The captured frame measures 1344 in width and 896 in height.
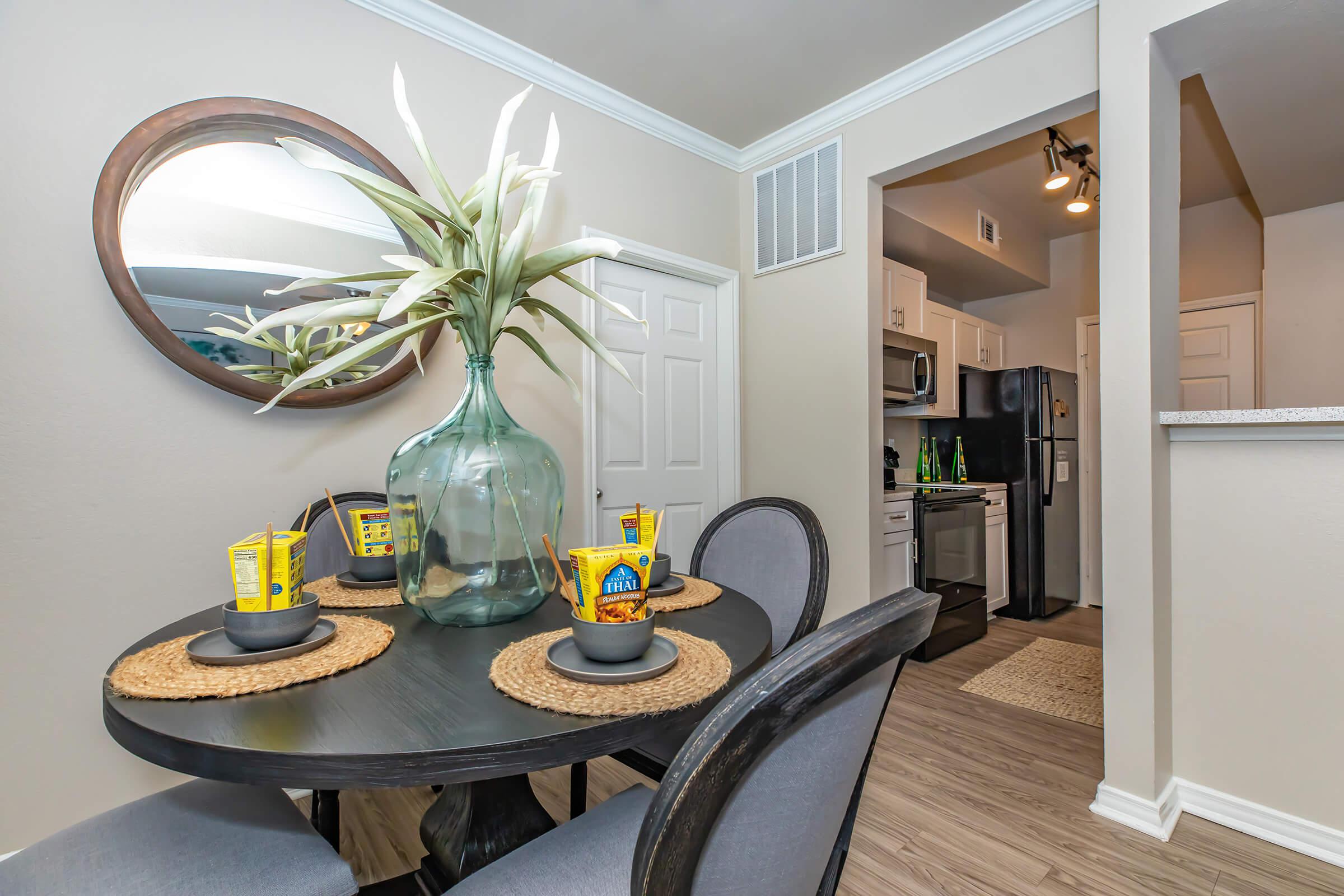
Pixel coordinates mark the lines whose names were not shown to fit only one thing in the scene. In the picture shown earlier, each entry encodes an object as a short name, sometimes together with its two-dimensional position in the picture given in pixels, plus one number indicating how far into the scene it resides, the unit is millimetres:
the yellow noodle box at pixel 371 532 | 1463
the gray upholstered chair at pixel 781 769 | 508
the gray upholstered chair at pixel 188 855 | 852
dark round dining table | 689
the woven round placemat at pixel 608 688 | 784
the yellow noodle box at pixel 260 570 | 947
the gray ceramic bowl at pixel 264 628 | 941
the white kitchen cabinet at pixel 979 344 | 4359
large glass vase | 1120
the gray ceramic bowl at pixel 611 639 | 883
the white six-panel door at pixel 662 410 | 2807
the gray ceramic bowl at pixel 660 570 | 1416
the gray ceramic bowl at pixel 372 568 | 1449
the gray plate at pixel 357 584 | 1404
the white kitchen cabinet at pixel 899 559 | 3059
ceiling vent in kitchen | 3998
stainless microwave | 3344
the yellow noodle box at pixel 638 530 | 1283
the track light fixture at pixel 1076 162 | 3029
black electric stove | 3229
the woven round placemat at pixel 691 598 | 1271
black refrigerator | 4039
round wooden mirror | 1708
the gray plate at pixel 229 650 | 919
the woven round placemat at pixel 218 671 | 832
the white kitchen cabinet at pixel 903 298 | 3438
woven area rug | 2633
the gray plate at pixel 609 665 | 851
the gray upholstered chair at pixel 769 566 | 1536
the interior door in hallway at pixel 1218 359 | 4000
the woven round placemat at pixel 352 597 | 1272
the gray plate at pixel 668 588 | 1360
